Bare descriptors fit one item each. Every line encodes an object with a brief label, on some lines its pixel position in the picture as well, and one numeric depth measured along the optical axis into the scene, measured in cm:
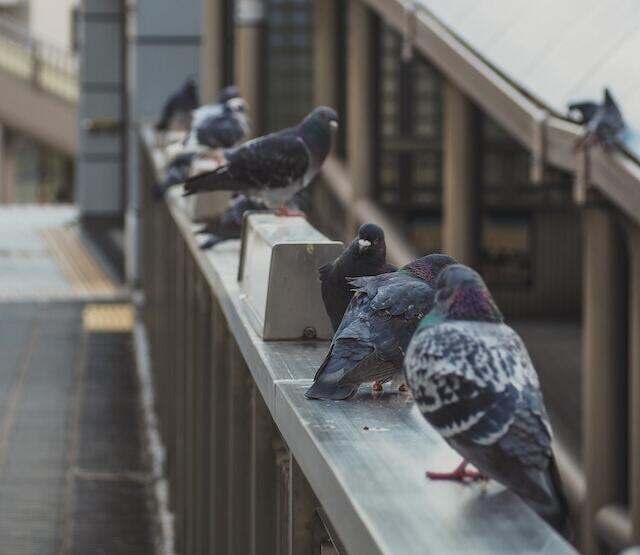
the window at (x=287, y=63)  2364
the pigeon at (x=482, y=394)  242
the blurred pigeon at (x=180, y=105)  1394
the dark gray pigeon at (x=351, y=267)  386
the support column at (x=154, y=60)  2042
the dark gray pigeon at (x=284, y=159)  612
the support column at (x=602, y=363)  1112
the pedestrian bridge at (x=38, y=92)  3158
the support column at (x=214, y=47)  2183
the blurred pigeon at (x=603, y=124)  1021
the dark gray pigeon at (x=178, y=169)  933
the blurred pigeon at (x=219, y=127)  914
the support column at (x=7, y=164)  4016
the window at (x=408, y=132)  2161
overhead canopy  1111
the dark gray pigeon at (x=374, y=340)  327
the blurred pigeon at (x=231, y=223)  659
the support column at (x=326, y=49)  2069
